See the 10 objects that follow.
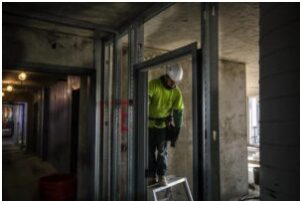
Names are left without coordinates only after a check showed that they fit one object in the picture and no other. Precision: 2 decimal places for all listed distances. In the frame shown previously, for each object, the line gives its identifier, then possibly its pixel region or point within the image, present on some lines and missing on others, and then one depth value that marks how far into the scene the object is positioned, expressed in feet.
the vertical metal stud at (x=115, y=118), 10.04
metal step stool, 8.77
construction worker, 10.05
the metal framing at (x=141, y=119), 8.60
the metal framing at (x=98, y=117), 10.46
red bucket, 10.43
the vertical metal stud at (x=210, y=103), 5.82
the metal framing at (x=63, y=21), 8.59
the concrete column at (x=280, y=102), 3.41
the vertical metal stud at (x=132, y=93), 8.91
